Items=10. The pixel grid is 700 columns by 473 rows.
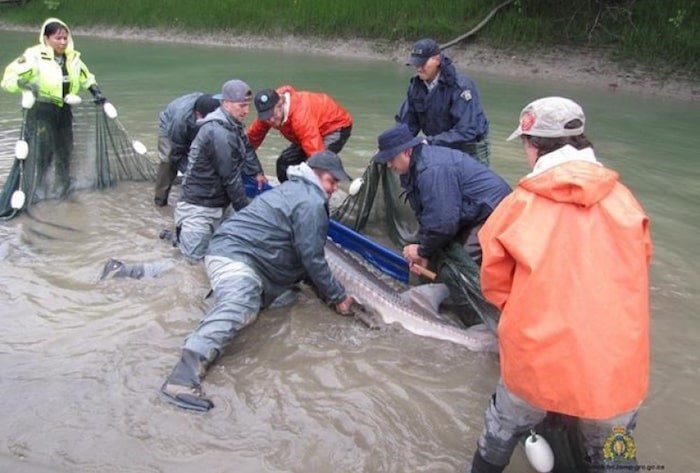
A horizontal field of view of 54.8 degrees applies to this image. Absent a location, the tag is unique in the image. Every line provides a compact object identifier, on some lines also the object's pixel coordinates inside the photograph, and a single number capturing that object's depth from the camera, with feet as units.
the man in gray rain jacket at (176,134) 22.31
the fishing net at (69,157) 23.27
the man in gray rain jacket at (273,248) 15.07
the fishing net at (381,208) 20.59
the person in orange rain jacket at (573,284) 8.34
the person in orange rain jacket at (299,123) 20.65
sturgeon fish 15.31
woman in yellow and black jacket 22.70
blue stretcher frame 18.49
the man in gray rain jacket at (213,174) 19.19
